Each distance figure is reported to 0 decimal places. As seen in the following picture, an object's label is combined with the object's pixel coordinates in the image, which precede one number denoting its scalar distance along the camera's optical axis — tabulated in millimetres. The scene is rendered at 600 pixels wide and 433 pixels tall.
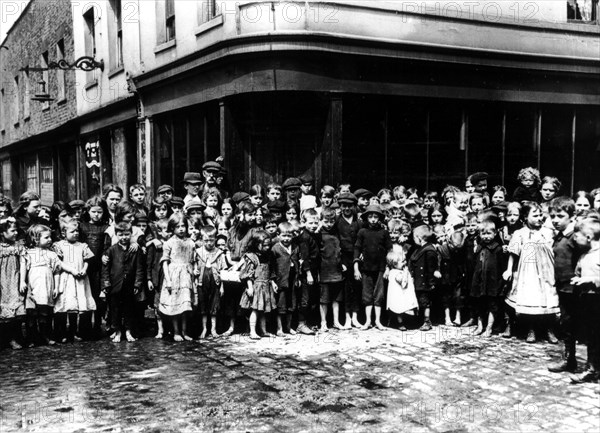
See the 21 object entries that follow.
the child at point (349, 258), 8367
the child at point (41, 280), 7465
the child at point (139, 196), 9023
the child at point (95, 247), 8125
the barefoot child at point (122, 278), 7793
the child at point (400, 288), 8156
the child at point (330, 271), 8180
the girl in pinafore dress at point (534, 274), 7223
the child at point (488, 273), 7734
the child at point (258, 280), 7773
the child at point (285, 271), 7926
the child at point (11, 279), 7359
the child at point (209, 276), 7922
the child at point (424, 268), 8164
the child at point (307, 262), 8039
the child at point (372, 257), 8242
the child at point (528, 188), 9094
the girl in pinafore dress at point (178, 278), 7676
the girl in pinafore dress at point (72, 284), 7641
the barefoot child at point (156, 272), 7883
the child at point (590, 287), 5641
